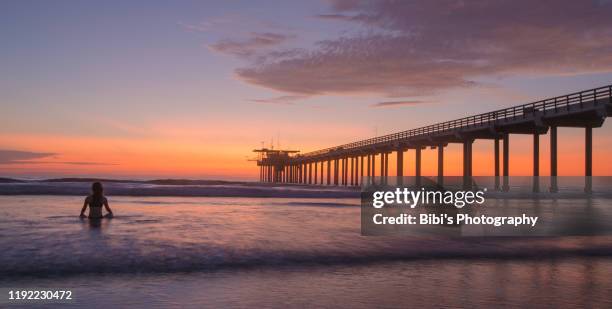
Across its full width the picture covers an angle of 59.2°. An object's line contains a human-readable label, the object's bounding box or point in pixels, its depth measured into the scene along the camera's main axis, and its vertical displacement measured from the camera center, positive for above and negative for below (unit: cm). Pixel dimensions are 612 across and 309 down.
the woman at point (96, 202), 1325 -84
